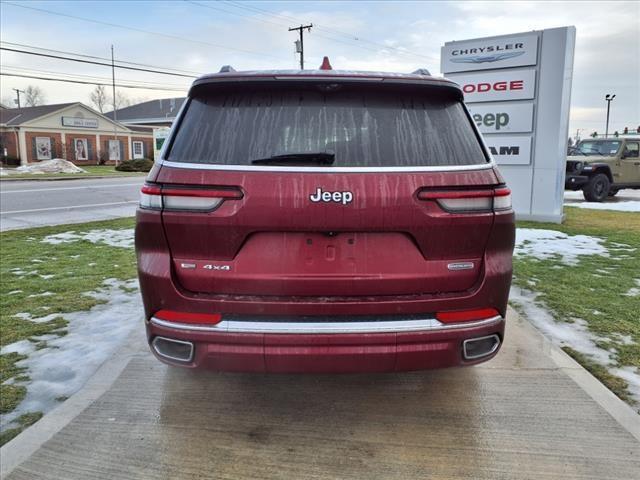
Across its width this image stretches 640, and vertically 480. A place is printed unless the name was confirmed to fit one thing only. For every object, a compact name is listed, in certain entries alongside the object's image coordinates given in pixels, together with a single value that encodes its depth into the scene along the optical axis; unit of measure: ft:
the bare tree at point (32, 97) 327.06
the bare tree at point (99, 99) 316.81
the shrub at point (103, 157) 170.60
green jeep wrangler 50.80
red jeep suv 7.91
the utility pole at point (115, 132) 175.42
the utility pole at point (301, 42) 143.02
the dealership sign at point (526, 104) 32.89
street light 219.82
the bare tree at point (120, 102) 333.21
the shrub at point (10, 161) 151.02
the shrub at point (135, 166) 123.54
